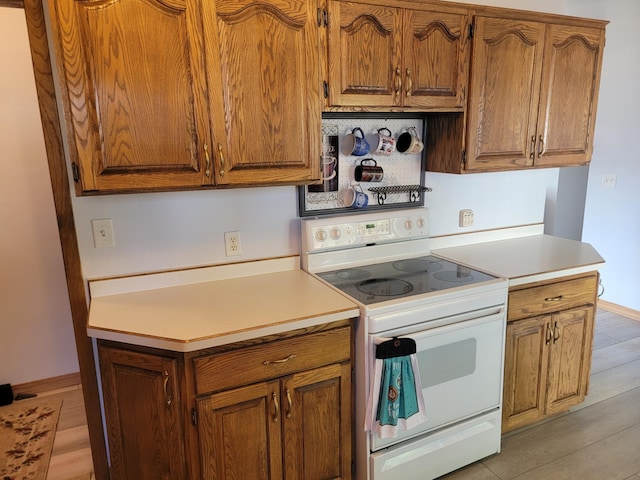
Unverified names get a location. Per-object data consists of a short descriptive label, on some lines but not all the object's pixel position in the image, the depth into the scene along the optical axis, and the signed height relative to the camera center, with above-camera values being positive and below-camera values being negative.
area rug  2.13 -1.48
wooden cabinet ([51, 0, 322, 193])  1.44 +0.22
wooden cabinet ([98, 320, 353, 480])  1.54 -0.92
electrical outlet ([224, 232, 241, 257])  2.04 -0.41
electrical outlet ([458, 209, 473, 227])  2.59 -0.40
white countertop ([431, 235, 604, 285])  2.11 -0.57
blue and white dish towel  1.70 -0.93
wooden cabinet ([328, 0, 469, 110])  1.78 +0.40
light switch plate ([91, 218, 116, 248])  1.83 -0.32
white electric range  1.77 -0.74
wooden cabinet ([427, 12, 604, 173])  2.10 +0.24
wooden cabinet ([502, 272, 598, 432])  2.12 -1.00
